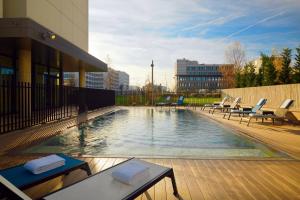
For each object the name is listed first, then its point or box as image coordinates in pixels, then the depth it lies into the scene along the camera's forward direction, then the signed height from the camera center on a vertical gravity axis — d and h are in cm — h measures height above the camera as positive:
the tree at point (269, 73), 1769 +161
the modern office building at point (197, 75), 9955 +808
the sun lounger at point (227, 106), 1345 -74
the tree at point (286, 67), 1705 +195
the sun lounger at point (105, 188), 223 -94
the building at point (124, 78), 13832 +987
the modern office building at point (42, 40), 848 +210
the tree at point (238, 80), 2323 +138
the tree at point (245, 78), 2201 +153
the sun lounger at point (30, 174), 253 -93
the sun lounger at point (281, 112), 941 -72
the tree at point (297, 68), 1591 +177
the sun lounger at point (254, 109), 1015 -67
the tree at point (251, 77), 2075 +149
